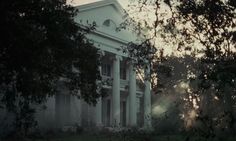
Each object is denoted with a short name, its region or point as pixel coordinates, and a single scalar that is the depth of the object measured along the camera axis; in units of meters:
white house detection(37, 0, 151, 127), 40.22
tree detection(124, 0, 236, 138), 13.05
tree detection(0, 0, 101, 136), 15.02
